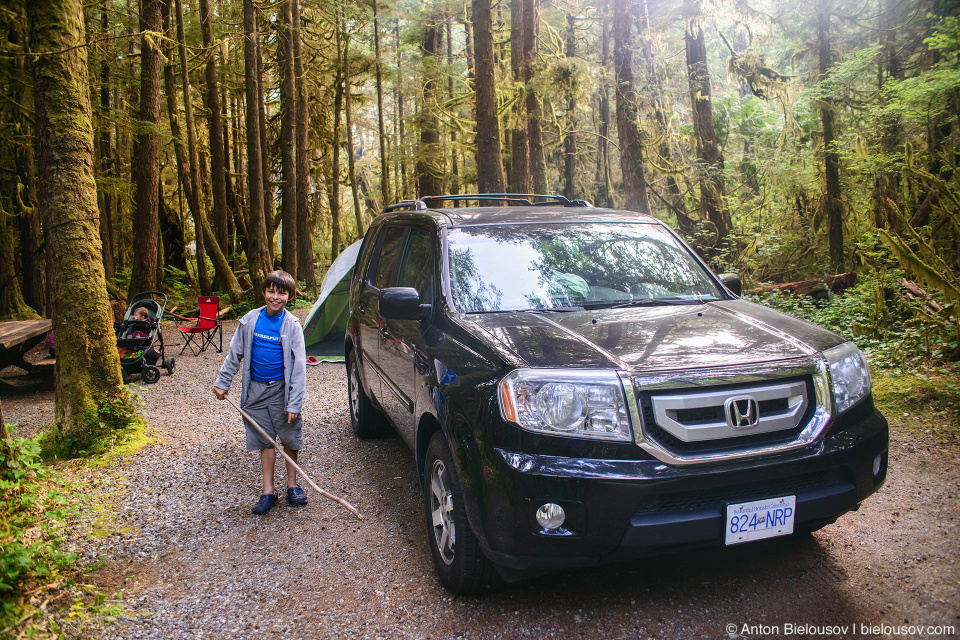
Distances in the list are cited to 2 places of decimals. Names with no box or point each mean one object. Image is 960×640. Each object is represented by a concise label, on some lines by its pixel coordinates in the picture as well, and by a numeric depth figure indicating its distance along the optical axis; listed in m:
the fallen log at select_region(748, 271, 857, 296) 11.73
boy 4.65
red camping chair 11.70
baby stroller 9.22
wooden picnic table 8.30
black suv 2.79
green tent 10.18
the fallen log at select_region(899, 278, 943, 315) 6.84
